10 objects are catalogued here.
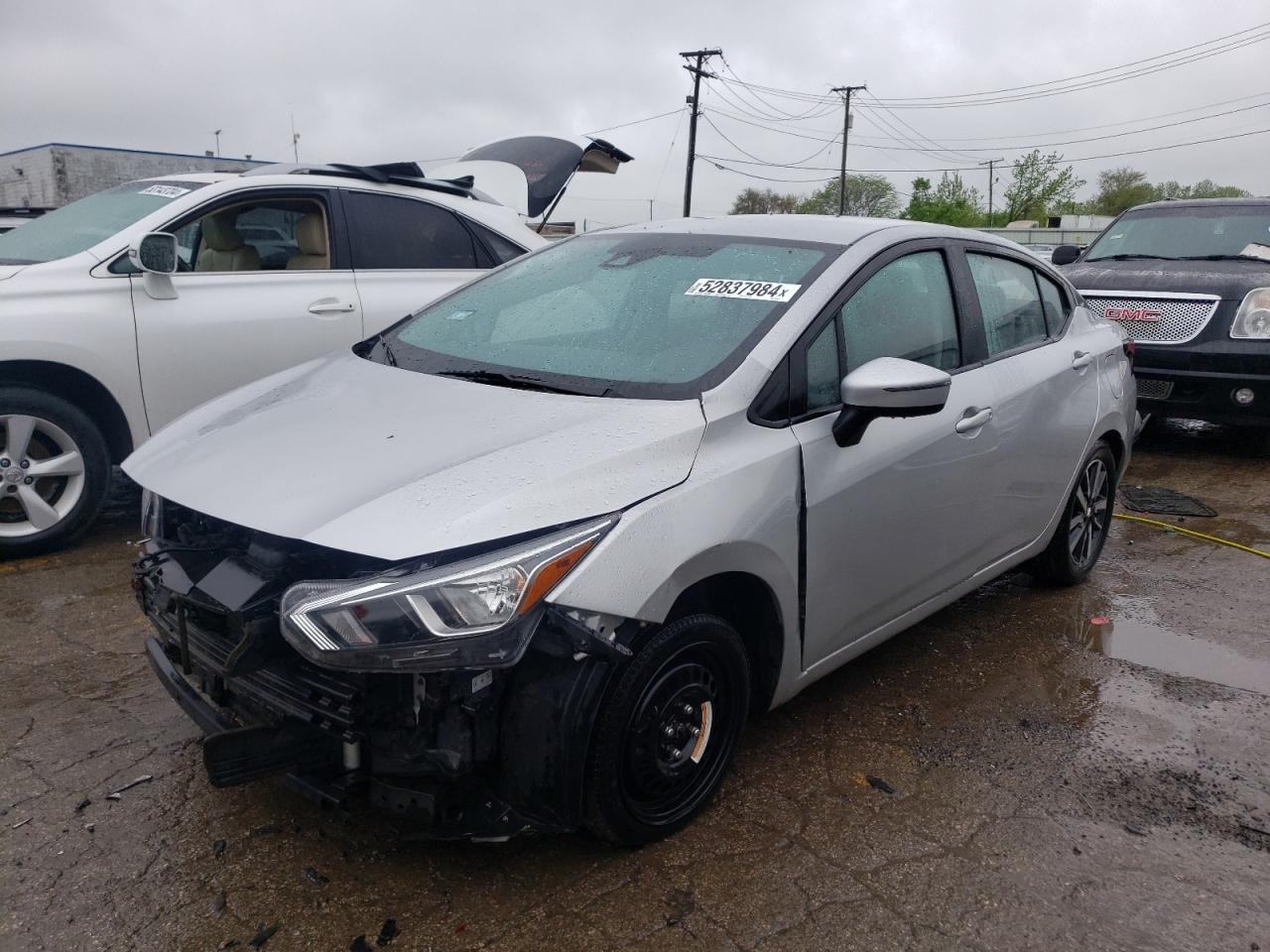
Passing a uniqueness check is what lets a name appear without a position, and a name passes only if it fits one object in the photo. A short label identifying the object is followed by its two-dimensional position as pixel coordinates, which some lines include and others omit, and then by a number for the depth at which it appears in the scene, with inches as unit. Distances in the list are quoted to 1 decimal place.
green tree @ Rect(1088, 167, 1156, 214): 3198.8
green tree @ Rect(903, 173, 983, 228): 2802.7
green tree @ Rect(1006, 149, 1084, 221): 2967.5
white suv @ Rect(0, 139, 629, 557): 180.9
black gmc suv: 280.8
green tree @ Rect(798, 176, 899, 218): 2920.8
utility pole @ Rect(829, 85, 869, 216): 2127.2
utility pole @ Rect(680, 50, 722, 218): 1599.4
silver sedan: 87.7
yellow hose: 211.2
